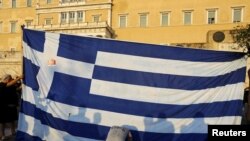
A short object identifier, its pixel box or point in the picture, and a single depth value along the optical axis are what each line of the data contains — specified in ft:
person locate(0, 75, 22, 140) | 24.60
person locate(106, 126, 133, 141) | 12.82
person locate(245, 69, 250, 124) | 23.55
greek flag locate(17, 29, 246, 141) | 18.33
